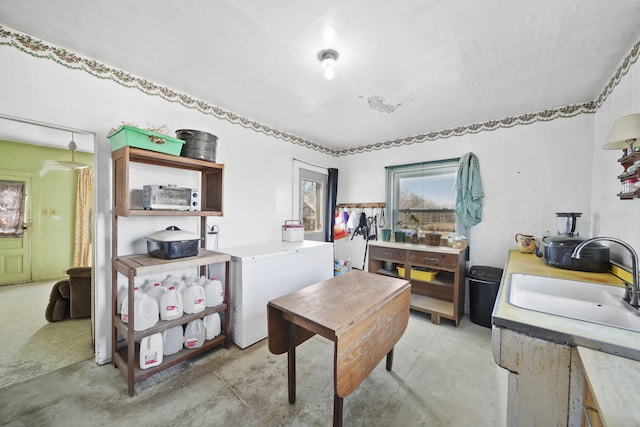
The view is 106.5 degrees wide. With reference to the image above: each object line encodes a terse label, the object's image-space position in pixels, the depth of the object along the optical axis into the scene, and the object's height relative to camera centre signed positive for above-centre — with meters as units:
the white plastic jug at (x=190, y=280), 2.11 -0.66
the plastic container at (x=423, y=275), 2.85 -0.77
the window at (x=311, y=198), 3.62 +0.18
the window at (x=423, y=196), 3.16 +0.23
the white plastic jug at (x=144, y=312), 1.69 -0.76
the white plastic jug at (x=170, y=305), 1.82 -0.76
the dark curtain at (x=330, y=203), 4.00 +0.11
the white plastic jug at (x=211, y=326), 2.09 -1.04
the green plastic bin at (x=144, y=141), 1.68 +0.49
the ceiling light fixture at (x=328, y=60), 1.62 +1.03
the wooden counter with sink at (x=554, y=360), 0.75 -0.50
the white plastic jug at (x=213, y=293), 2.10 -0.76
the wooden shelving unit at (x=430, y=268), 2.63 -0.75
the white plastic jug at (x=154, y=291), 1.89 -0.68
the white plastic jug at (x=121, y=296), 1.95 -0.74
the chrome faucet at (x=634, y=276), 1.03 -0.27
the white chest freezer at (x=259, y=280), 2.15 -0.70
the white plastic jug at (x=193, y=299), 1.94 -0.76
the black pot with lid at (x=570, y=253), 1.63 -0.29
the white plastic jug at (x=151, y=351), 1.72 -1.06
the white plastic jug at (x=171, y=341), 1.88 -1.07
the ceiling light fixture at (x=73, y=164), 3.11 +0.55
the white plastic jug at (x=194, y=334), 1.98 -1.07
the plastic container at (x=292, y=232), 3.10 -0.31
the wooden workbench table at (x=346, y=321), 1.22 -0.64
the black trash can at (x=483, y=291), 2.52 -0.85
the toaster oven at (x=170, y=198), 1.83 +0.07
